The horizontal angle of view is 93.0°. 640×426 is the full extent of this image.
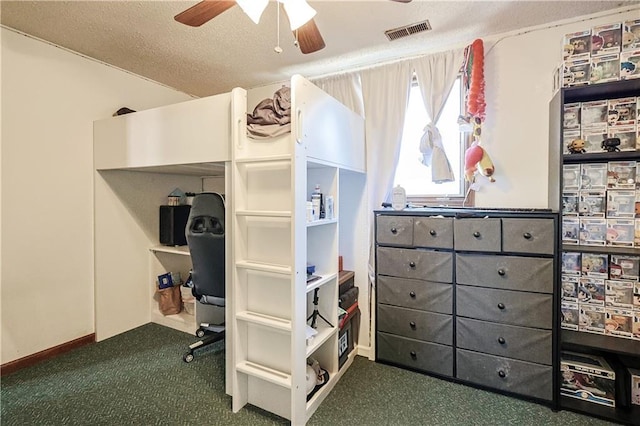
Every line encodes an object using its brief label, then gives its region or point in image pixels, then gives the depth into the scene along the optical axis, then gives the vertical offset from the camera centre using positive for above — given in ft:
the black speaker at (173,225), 10.36 -0.54
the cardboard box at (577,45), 6.18 +3.38
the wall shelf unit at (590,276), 5.79 -1.32
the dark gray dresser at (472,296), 6.07 -1.90
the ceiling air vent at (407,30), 6.84 +4.15
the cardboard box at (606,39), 5.94 +3.38
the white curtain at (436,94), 7.38 +2.83
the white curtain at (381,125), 7.93 +2.25
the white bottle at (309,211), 6.00 -0.03
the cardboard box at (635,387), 5.75 -3.37
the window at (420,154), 7.85 +1.47
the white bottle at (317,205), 6.38 +0.09
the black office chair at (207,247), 7.58 -0.96
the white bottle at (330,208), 6.68 +0.03
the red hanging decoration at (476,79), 6.97 +3.01
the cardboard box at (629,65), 5.77 +2.78
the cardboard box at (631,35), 5.81 +3.37
